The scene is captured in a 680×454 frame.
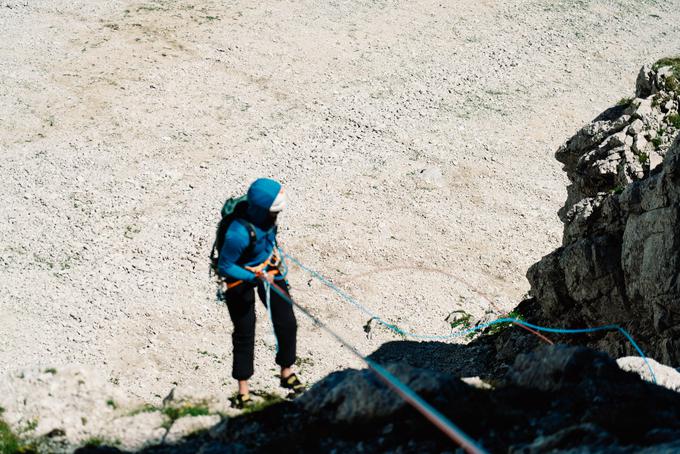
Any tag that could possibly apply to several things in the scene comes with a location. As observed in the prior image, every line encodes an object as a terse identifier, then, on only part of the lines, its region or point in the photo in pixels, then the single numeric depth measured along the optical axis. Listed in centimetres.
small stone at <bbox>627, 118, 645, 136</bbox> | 1376
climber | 723
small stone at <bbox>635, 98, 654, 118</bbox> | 1410
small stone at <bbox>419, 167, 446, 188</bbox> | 1955
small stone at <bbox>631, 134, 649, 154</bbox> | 1341
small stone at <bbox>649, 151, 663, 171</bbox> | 1310
